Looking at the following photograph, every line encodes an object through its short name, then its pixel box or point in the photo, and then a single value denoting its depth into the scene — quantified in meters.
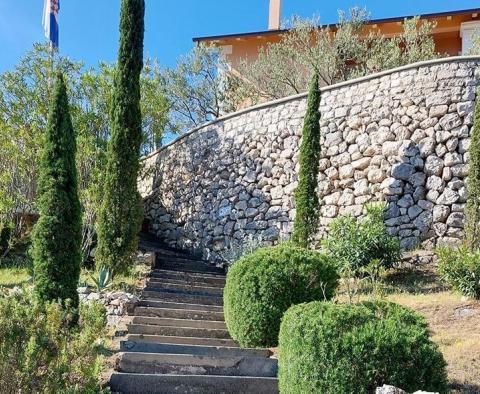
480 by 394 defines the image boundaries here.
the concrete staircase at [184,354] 5.75
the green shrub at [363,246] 10.70
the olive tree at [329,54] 17.28
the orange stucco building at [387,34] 18.77
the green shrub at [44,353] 4.47
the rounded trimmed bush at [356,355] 4.64
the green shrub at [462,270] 8.66
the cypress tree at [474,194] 10.39
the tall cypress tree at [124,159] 11.38
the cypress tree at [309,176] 11.93
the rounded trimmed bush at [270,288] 7.19
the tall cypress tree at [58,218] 8.10
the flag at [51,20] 16.73
